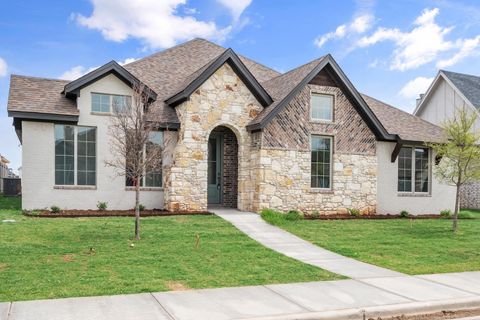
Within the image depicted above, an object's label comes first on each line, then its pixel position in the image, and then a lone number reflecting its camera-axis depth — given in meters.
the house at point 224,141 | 16.30
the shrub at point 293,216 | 16.39
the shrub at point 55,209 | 15.82
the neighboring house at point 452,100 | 27.19
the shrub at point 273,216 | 15.41
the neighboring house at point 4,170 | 45.02
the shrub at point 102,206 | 16.56
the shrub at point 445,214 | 20.24
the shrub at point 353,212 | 18.34
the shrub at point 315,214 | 17.22
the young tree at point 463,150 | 15.27
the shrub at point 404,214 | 19.45
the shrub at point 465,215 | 20.22
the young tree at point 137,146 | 11.69
